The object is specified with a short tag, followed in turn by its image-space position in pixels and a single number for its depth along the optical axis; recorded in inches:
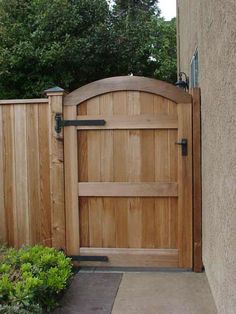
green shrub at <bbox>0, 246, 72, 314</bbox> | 111.1
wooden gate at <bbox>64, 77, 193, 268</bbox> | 161.8
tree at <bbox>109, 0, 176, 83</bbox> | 478.3
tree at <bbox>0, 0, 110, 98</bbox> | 442.3
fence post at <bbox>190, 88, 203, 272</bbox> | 159.5
